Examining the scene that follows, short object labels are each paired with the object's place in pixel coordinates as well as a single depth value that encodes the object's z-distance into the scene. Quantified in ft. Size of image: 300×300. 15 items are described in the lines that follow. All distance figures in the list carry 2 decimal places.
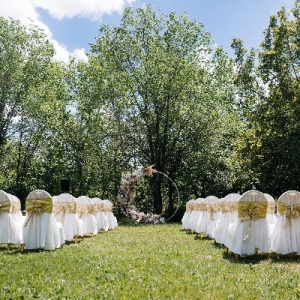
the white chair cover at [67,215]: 42.34
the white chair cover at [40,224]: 34.01
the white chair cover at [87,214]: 50.09
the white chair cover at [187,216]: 60.90
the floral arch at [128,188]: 91.47
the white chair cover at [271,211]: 41.54
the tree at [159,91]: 101.45
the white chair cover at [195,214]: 54.03
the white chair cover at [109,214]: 61.95
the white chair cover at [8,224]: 35.40
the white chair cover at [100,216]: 57.21
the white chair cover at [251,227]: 30.83
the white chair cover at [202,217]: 48.93
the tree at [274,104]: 89.92
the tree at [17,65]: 101.14
